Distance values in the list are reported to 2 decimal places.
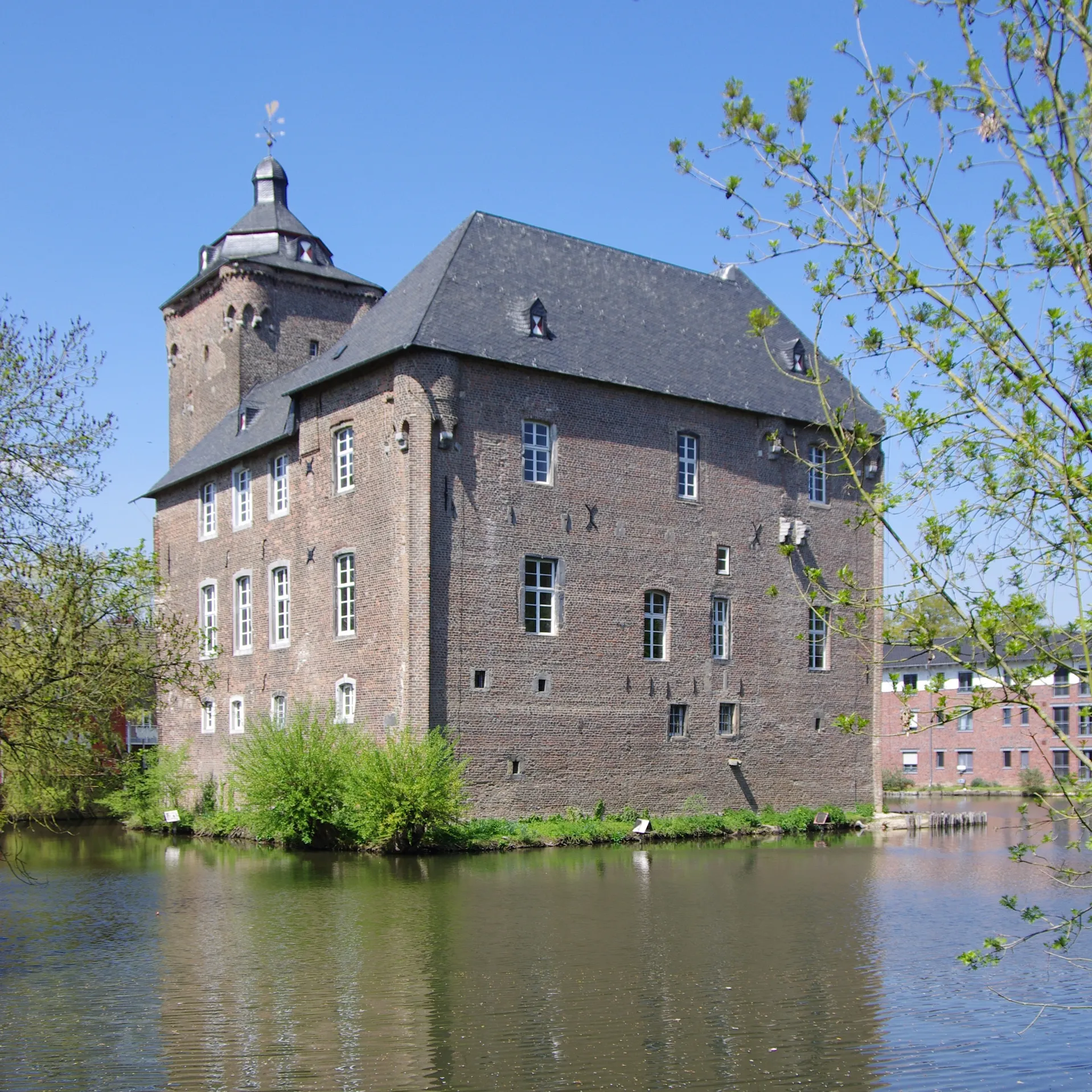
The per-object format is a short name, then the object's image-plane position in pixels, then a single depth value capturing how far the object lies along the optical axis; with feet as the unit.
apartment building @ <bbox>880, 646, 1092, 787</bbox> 177.88
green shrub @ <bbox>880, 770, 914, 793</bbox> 176.65
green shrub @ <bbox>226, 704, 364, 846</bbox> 77.00
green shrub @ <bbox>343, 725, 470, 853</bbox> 72.90
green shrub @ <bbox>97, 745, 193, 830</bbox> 101.50
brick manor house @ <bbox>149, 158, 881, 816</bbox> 81.82
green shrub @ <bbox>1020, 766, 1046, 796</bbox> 173.17
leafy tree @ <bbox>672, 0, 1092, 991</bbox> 18.60
